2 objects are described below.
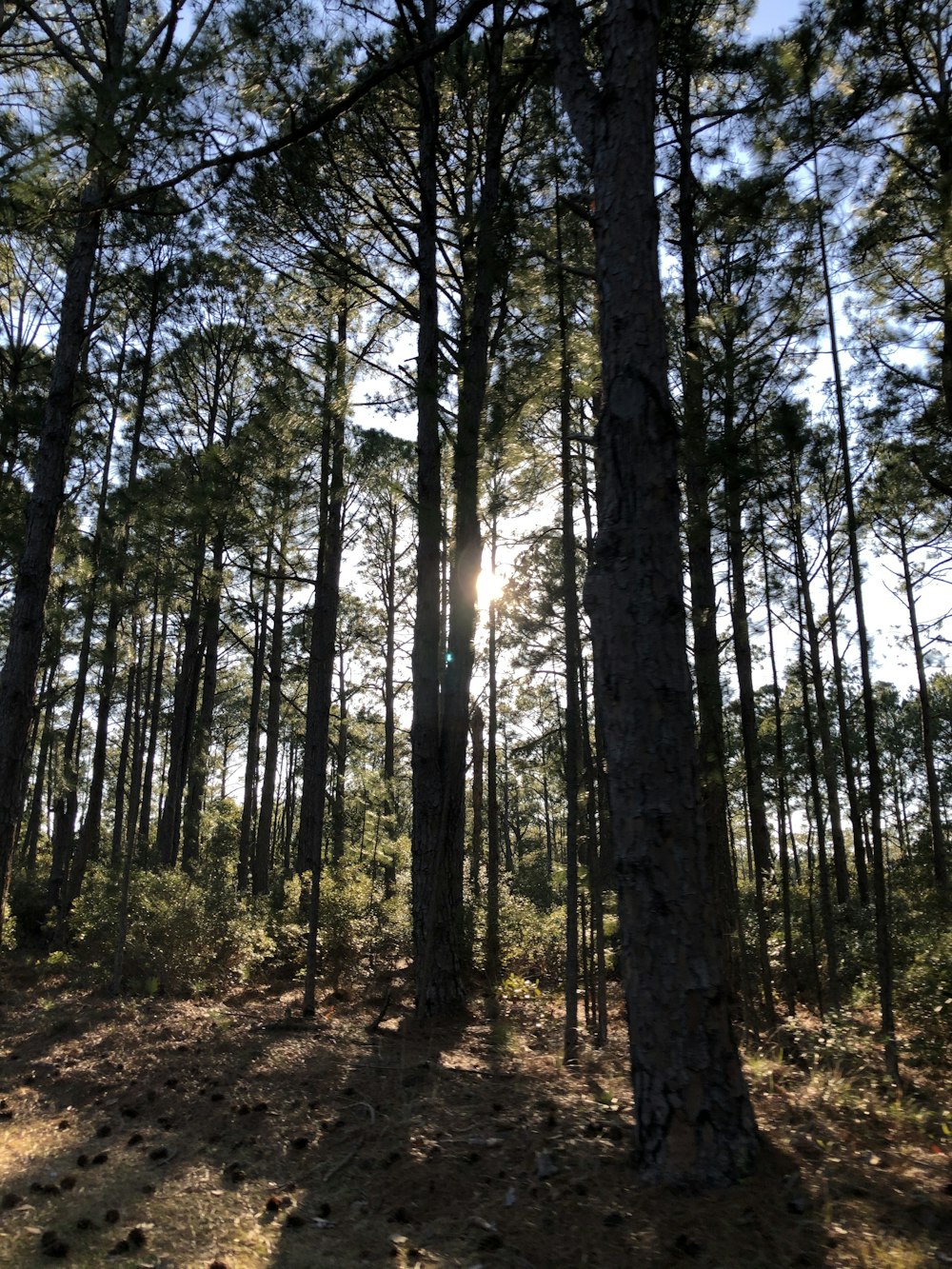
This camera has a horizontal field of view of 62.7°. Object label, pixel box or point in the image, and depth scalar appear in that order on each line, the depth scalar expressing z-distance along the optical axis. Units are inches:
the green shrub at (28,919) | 477.1
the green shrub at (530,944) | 396.5
